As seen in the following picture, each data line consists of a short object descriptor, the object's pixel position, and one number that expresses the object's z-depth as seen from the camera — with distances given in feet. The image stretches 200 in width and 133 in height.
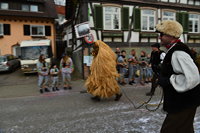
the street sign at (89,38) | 33.76
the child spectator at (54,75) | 25.85
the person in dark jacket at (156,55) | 17.29
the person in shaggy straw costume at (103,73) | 17.92
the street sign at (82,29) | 32.68
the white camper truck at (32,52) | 40.34
